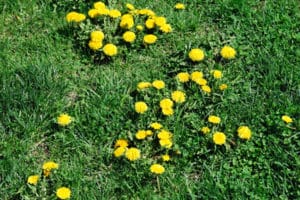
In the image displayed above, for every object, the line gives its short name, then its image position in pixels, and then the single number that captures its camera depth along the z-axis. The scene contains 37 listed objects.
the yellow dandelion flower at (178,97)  3.99
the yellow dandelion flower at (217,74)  4.14
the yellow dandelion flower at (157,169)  3.58
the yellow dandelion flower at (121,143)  3.78
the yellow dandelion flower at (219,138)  3.74
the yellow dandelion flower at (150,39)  4.48
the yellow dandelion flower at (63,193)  3.50
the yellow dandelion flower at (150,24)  4.57
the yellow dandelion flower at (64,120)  3.89
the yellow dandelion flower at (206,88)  4.07
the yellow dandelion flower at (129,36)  4.45
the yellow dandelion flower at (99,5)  4.60
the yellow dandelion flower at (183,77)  4.15
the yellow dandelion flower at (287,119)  3.84
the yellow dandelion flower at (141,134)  3.77
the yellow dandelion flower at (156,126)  3.82
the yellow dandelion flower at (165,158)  3.70
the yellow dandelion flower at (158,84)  4.06
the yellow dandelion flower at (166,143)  3.73
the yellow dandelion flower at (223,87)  4.09
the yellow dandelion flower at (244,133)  3.80
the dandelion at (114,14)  4.55
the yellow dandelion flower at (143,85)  4.06
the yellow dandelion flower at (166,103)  3.94
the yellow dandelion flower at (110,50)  4.36
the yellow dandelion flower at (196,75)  4.12
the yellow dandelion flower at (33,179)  3.57
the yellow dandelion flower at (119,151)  3.70
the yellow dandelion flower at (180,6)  4.80
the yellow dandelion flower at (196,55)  4.30
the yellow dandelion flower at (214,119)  3.86
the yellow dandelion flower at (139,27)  4.51
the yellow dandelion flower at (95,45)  4.37
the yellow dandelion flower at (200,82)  4.10
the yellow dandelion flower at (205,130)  3.82
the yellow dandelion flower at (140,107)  3.89
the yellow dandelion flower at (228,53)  4.34
